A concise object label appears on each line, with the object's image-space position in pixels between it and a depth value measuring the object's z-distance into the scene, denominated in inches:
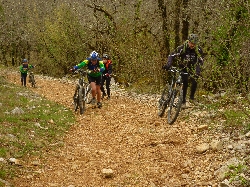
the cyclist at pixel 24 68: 815.7
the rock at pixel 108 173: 247.0
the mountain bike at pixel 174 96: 355.9
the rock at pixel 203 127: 326.0
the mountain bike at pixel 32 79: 844.6
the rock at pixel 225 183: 196.6
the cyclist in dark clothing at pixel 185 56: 362.6
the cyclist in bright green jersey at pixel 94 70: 455.8
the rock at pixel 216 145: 264.1
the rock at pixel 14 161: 250.8
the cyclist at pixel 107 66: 558.3
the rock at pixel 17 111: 392.3
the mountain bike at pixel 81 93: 460.4
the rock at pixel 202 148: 271.3
